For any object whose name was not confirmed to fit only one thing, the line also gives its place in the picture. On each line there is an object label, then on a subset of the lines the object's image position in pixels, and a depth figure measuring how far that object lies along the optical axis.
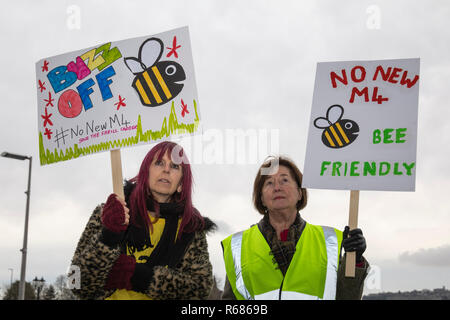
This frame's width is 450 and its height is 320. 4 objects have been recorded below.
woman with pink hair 3.94
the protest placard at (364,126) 4.64
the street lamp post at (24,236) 13.46
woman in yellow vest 4.51
